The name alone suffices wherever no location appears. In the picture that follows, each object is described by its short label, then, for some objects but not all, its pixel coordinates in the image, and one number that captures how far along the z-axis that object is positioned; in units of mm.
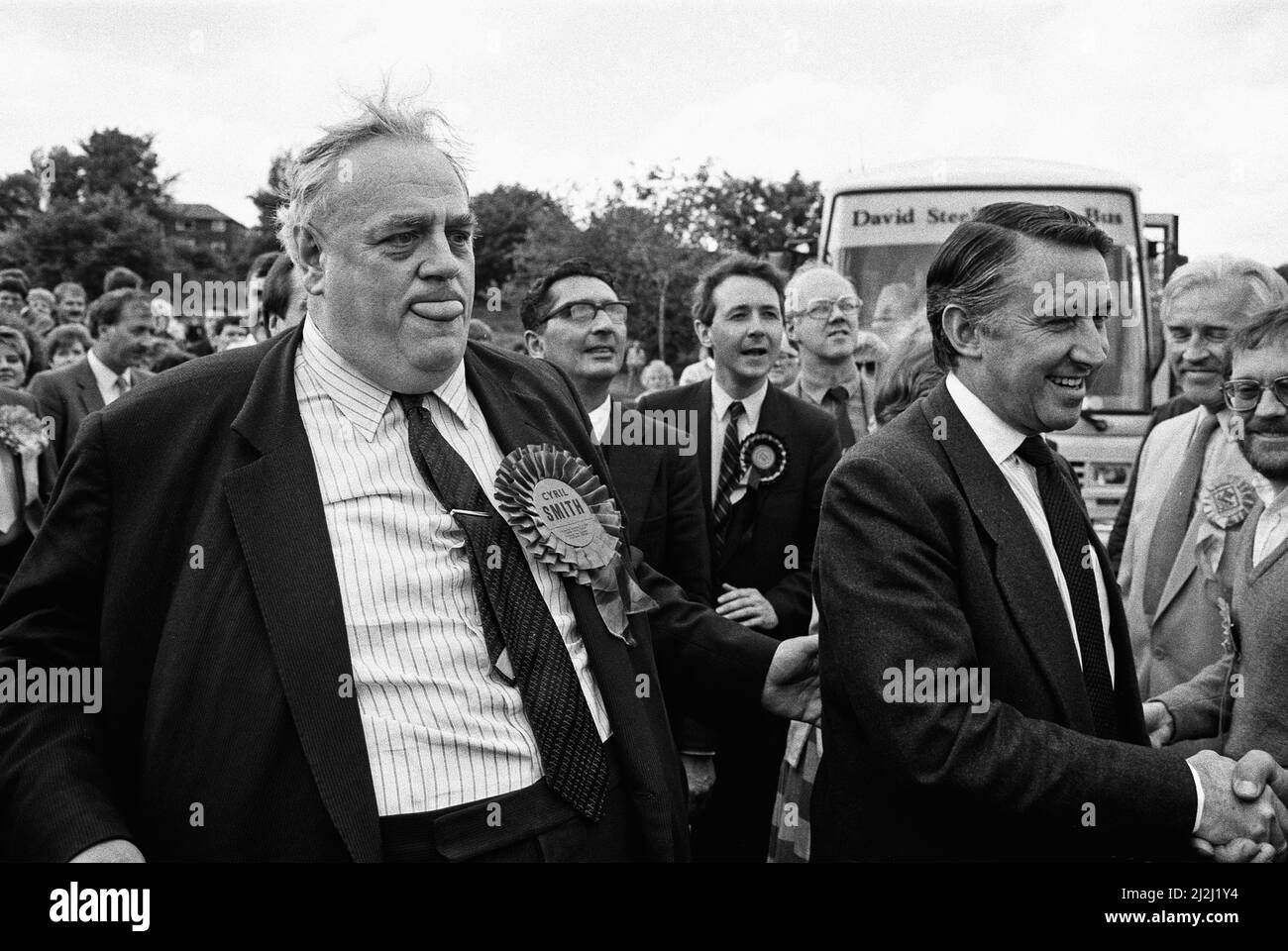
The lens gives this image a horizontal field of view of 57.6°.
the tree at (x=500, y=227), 38094
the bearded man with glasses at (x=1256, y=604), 2316
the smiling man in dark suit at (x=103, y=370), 5496
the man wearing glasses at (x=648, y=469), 3637
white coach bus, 7852
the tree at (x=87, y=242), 34938
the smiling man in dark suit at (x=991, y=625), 1968
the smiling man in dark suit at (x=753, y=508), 3951
